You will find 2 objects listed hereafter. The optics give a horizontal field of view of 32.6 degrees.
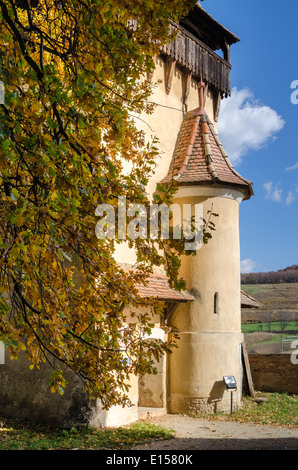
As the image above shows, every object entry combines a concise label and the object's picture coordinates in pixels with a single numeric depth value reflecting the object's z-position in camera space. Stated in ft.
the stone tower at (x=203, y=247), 47.67
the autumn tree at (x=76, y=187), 13.83
